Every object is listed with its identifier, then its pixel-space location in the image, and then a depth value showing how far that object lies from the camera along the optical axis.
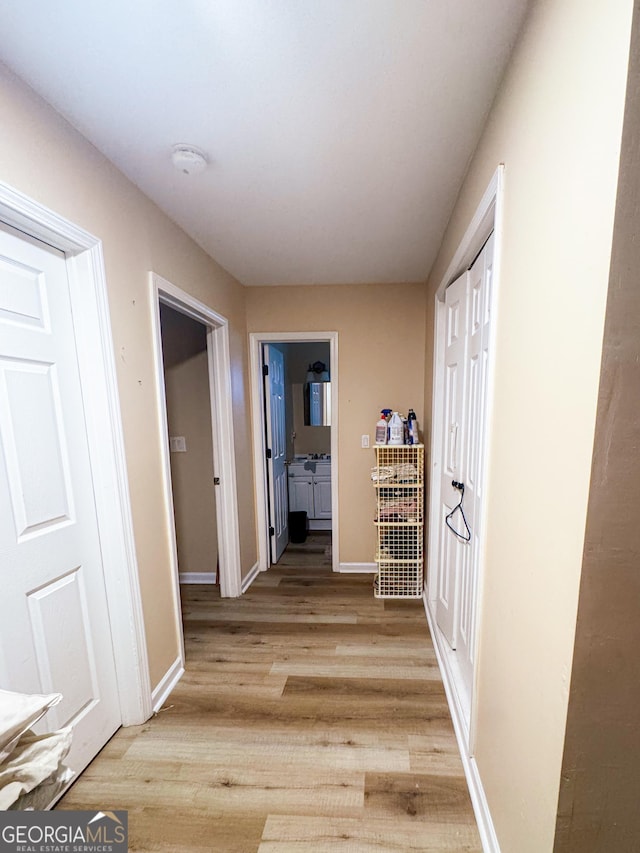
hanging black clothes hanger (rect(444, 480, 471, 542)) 1.56
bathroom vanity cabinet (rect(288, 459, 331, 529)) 3.93
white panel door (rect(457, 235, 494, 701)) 1.31
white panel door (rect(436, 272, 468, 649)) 1.71
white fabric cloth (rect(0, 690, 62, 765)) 0.61
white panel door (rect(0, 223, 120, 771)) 1.08
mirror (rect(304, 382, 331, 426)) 4.19
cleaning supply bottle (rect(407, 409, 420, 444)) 2.54
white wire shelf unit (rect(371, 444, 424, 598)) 2.47
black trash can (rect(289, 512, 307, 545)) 3.71
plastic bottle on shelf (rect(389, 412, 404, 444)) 2.52
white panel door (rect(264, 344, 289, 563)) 3.04
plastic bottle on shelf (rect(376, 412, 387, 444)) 2.54
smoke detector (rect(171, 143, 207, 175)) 1.25
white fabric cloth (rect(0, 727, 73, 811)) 0.60
